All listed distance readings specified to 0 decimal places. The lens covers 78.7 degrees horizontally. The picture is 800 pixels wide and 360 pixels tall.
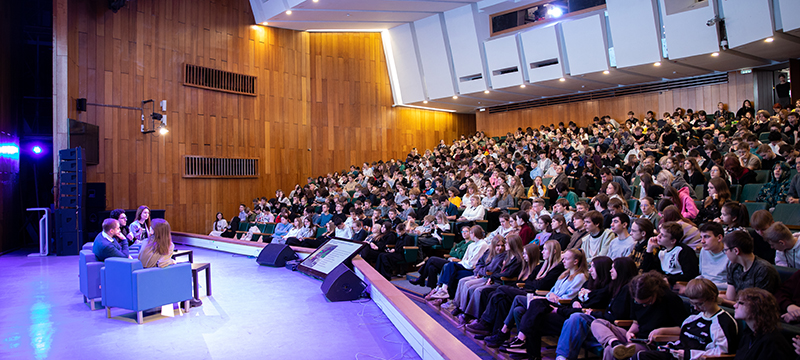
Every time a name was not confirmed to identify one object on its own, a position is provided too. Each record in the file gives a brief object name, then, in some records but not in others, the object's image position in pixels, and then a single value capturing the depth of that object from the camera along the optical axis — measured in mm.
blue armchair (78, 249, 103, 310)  4461
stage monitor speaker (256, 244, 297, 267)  7074
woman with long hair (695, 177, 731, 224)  4672
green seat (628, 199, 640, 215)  5973
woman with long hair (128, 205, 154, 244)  5879
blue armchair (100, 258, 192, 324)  4102
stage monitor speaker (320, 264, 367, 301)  4922
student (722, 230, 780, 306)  2744
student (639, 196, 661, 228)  4664
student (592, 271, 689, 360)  2855
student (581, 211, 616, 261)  4191
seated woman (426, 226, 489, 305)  4863
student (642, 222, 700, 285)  3322
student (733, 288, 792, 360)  2178
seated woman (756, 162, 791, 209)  5055
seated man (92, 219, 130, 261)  4645
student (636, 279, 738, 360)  2440
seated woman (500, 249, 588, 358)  3354
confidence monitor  5844
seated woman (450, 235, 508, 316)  4387
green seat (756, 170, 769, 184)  5832
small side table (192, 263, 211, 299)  4762
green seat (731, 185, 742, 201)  5605
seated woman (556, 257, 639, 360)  3066
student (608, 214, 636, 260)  3900
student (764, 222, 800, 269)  3096
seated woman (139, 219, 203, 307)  4348
